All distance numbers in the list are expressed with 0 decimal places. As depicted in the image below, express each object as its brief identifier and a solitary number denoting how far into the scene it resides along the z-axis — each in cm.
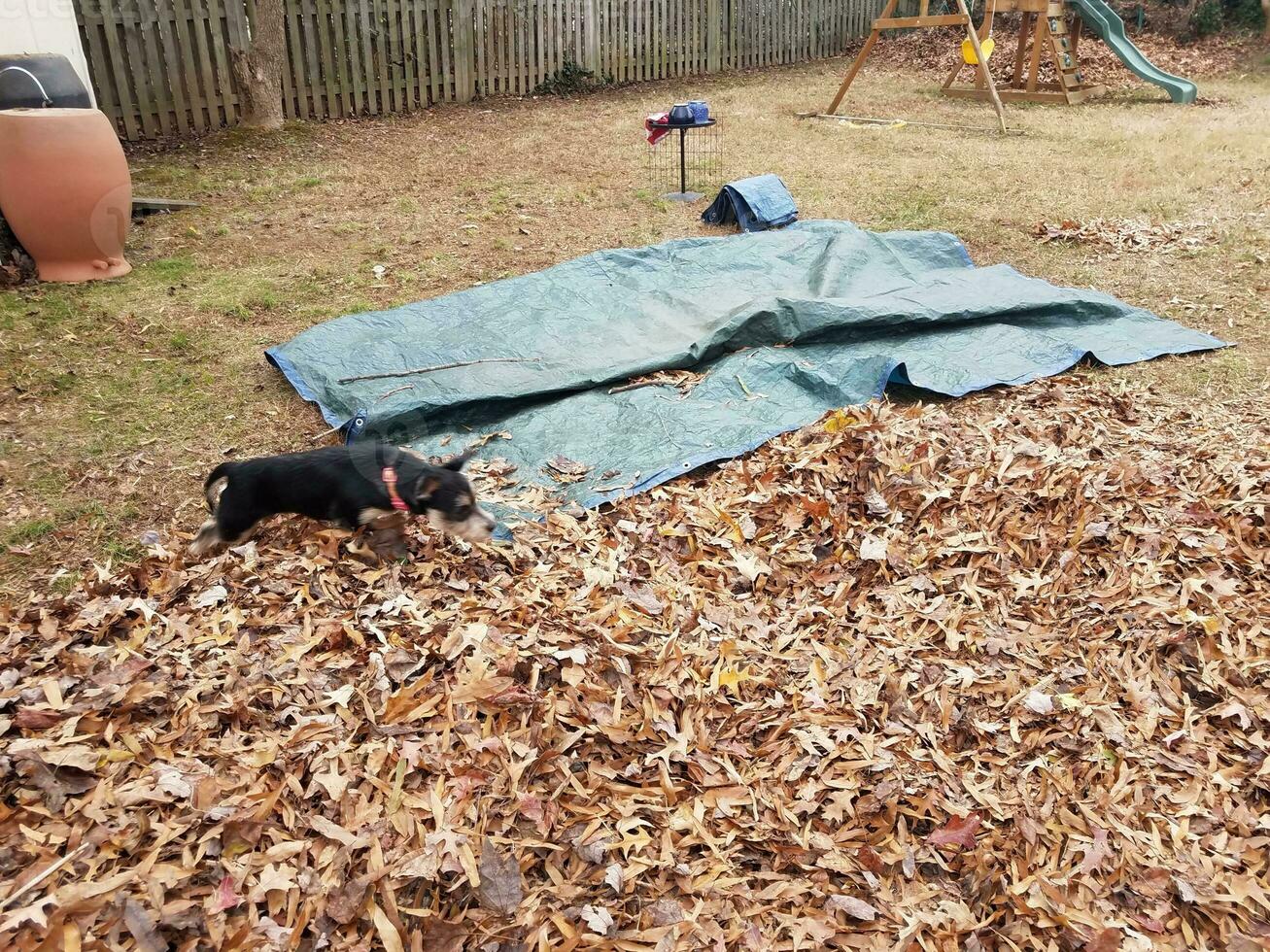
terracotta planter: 628
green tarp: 444
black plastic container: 639
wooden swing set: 1179
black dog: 330
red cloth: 802
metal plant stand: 850
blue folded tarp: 739
